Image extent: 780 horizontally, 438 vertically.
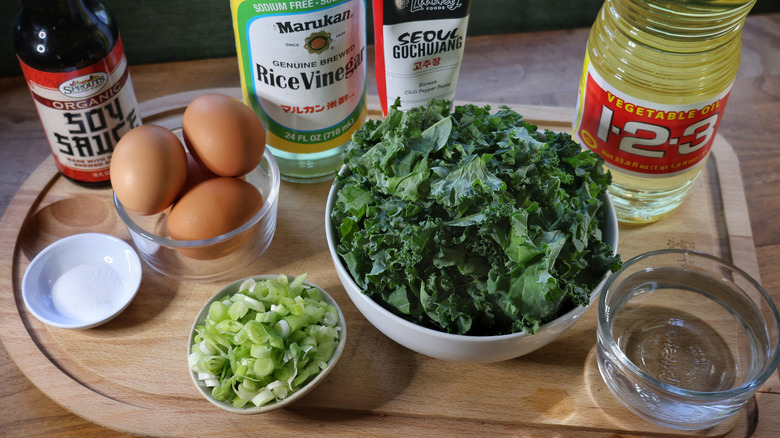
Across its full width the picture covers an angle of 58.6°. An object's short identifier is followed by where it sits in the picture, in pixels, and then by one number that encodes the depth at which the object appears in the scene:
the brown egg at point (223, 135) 0.96
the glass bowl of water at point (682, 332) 0.84
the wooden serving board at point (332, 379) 0.87
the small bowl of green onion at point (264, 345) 0.83
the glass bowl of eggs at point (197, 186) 0.93
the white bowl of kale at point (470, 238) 0.76
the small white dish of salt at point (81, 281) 0.96
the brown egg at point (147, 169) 0.92
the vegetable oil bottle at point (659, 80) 0.91
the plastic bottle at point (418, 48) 0.98
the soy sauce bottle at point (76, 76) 0.97
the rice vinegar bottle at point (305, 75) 0.95
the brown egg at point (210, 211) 0.94
